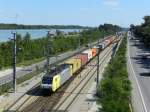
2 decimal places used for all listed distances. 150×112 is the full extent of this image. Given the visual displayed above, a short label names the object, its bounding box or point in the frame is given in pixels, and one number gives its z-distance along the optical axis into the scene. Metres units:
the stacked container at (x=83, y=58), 77.79
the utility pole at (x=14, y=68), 53.44
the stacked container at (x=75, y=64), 66.27
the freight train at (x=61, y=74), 51.44
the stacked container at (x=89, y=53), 90.58
